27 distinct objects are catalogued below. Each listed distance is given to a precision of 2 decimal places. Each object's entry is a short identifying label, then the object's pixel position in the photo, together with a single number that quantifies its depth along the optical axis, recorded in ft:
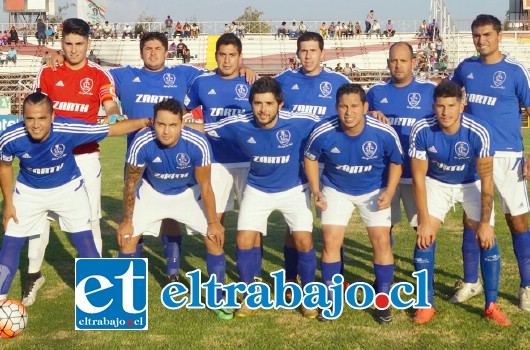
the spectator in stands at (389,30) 127.67
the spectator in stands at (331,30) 130.72
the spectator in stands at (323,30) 129.70
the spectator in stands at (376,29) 129.48
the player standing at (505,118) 19.19
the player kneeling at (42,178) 17.99
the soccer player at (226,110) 21.43
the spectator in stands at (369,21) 131.34
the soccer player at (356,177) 18.26
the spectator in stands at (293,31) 128.47
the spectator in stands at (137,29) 130.11
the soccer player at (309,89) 21.18
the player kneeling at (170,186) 18.53
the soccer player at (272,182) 18.94
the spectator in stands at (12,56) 115.65
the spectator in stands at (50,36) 124.47
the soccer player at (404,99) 19.92
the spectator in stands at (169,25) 128.36
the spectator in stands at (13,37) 124.36
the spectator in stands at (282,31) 128.16
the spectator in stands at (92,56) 114.61
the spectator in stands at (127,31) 128.57
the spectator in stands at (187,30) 129.18
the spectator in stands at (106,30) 129.38
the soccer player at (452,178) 17.54
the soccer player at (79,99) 20.56
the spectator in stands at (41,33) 122.31
